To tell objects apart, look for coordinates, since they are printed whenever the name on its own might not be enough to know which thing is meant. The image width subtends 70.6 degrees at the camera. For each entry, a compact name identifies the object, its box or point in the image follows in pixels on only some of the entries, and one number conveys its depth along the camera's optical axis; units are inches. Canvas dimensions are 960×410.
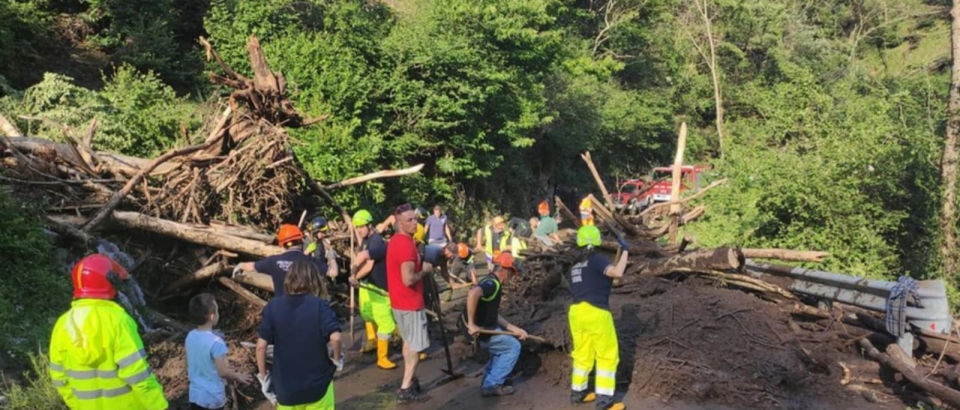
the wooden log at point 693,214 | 526.3
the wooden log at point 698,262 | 350.0
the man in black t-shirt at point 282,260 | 257.9
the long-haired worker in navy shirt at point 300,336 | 174.6
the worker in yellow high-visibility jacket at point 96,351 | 156.6
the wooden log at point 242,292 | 395.5
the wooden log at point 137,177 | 357.9
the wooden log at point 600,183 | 483.4
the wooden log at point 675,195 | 502.9
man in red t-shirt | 269.1
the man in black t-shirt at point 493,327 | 268.2
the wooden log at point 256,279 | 396.8
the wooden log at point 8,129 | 434.0
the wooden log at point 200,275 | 386.9
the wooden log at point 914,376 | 232.7
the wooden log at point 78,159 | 388.8
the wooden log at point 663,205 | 518.6
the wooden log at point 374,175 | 472.9
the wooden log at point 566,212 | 496.2
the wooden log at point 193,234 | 376.8
